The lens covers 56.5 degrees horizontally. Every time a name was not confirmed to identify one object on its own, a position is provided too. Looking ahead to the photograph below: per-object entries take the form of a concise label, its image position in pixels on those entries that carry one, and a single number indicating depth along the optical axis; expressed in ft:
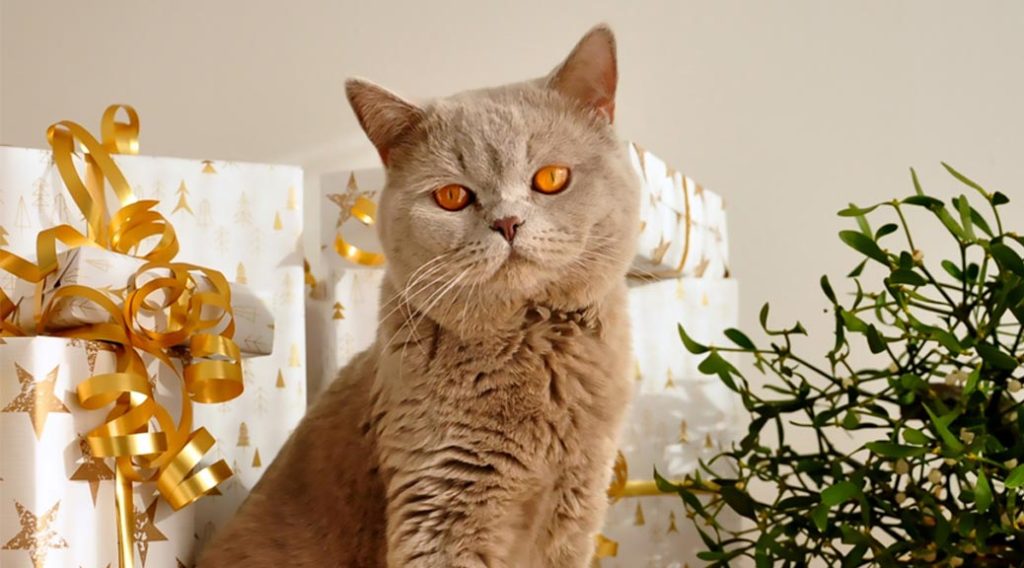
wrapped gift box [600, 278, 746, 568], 3.86
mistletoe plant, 2.97
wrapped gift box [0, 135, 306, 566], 3.42
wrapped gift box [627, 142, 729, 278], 3.66
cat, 2.64
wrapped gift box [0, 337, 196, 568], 2.32
